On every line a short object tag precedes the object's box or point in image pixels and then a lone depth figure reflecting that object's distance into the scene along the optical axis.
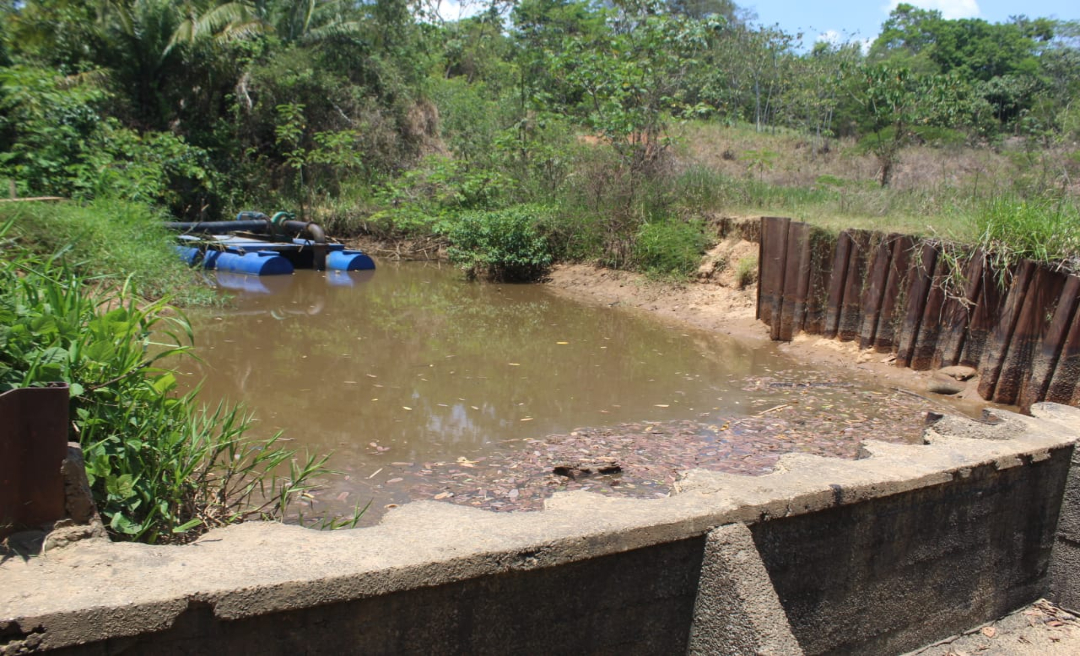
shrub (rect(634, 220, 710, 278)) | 13.40
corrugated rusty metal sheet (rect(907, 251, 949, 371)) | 8.50
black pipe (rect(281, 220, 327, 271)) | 16.02
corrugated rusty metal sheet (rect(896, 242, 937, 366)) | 8.62
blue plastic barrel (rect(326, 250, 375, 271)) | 15.74
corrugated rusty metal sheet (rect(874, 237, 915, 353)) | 8.91
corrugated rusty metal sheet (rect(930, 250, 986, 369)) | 8.18
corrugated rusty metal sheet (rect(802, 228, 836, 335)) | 9.97
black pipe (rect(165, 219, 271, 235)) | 15.02
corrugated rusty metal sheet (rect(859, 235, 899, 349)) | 9.11
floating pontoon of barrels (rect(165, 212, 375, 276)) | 14.56
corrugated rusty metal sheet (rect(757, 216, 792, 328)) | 10.41
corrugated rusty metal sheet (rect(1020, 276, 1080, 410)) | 7.37
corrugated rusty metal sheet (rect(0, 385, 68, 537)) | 2.55
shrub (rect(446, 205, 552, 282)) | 15.44
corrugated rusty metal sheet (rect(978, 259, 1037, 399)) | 7.77
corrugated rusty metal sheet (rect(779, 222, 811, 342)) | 10.09
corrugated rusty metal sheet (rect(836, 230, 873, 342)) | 9.45
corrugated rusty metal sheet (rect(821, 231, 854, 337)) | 9.55
